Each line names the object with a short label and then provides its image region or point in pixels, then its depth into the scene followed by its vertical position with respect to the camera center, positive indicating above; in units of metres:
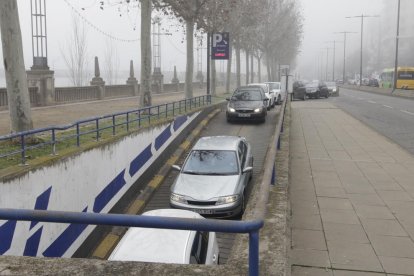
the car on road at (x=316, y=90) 45.34 -0.77
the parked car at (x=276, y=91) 32.62 -0.64
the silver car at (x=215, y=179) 10.53 -2.44
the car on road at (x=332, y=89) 50.88 -0.75
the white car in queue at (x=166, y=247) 6.10 -2.31
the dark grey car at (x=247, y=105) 22.50 -1.16
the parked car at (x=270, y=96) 28.44 -0.92
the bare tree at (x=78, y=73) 59.09 +1.27
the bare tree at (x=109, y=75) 74.06 +1.22
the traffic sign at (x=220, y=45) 29.61 +2.47
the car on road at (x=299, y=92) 43.47 -0.93
